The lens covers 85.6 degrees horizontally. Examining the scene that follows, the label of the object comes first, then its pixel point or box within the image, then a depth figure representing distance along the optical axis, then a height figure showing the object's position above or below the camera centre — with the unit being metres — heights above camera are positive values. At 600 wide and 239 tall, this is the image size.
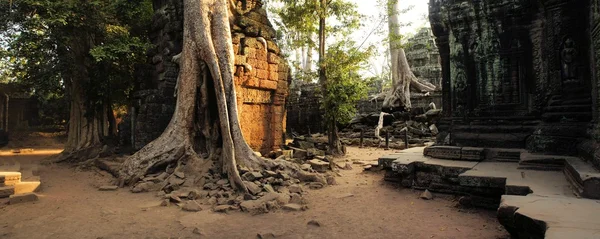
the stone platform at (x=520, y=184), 2.34 -0.65
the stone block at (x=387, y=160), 5.62 -0.62
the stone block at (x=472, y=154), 5.04 -0.46
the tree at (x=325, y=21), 9.87 +3.32
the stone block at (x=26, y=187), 4.89 -0.95
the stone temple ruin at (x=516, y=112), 3.30 +0.20
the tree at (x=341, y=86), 9.68 +1.17
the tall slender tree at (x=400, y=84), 15.98 +2.13
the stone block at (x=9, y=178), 4.81 -0.80
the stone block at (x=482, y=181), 3.82 -0.69
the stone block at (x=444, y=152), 5.24 -0.45
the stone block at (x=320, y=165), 6.97 -0.88
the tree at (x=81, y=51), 8.00 +1.99
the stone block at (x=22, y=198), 4.54 -1.03
